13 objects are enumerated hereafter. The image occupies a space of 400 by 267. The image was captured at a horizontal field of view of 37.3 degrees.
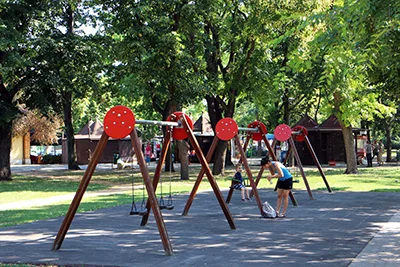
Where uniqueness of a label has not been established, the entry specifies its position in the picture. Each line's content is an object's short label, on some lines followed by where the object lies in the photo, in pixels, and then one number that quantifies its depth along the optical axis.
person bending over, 13.43
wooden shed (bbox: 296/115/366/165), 41.16
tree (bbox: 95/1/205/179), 25.12
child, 16.09
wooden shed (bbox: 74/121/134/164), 47.38
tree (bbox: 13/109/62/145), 51.48
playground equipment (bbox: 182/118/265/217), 14.36
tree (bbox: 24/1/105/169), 27.80
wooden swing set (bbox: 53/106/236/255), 9.50
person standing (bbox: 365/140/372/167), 37.85
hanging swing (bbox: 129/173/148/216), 10.91
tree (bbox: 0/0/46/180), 25.78
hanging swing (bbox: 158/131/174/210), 11.04
